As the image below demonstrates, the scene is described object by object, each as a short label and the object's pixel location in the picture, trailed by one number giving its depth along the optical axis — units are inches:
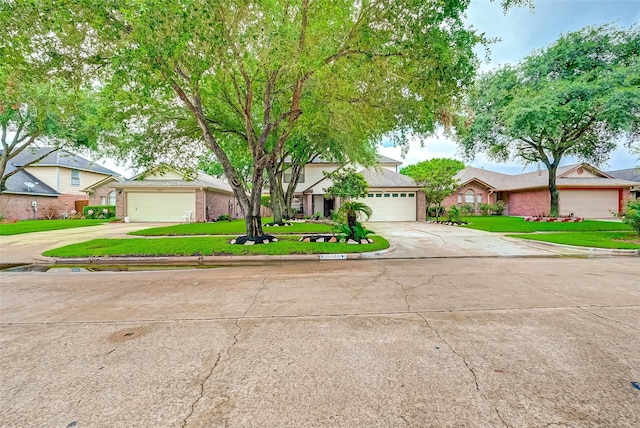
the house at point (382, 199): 1008.9
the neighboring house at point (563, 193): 1100.5
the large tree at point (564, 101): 653.9
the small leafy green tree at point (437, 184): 946.1
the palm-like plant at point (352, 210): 475.8
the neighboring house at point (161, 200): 918.4
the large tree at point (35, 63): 288.5
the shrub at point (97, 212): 1091.9
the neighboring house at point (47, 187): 1004.6
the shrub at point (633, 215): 480.4
